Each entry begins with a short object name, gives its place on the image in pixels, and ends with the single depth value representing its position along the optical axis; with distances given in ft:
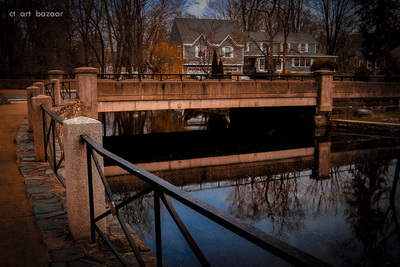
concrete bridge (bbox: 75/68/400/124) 53.57
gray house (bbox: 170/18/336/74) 140.46
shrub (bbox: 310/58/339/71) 121.80
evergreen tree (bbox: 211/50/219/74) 97.09
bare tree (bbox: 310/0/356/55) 149.95
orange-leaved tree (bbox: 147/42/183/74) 109.70
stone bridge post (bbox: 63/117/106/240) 10.77
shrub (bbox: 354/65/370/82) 109.89
